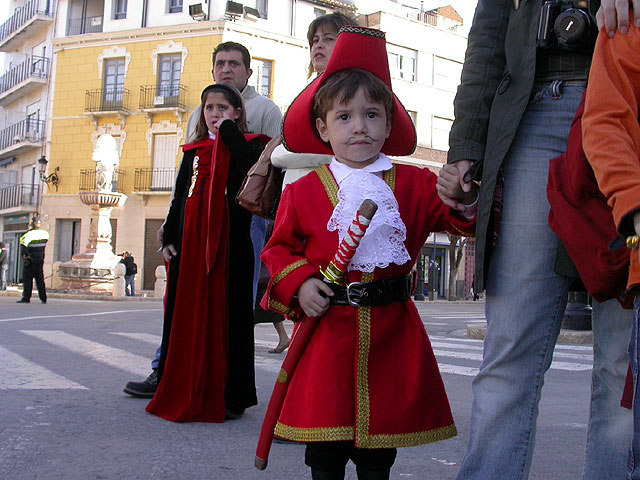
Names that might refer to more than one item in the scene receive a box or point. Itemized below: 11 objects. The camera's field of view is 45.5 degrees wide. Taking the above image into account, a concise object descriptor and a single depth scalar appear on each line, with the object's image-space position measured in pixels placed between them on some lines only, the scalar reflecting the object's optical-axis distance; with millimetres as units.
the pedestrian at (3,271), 25588
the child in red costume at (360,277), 2295
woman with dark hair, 3432
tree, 39250
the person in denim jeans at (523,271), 2270
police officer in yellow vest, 17266
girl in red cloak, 4156
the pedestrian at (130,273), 27281
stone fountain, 24016
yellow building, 33688
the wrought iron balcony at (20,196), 37750
